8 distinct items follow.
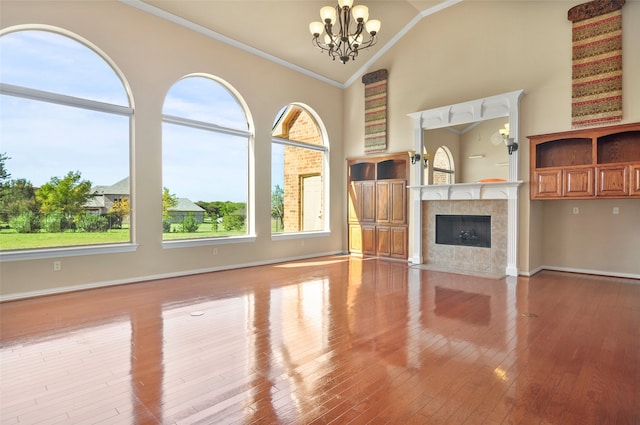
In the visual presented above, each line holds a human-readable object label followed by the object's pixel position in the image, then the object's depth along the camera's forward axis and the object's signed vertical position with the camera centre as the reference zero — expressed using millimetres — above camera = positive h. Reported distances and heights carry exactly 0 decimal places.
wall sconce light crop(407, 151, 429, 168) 7289 +1130
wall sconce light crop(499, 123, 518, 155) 6082 +1257
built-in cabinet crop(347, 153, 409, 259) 7867 +148
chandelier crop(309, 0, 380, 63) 4566 +2576
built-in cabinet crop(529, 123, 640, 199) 5301 +790
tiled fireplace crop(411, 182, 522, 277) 6195 -257
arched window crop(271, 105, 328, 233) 7637 +929
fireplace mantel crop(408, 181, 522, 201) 6188 +388
